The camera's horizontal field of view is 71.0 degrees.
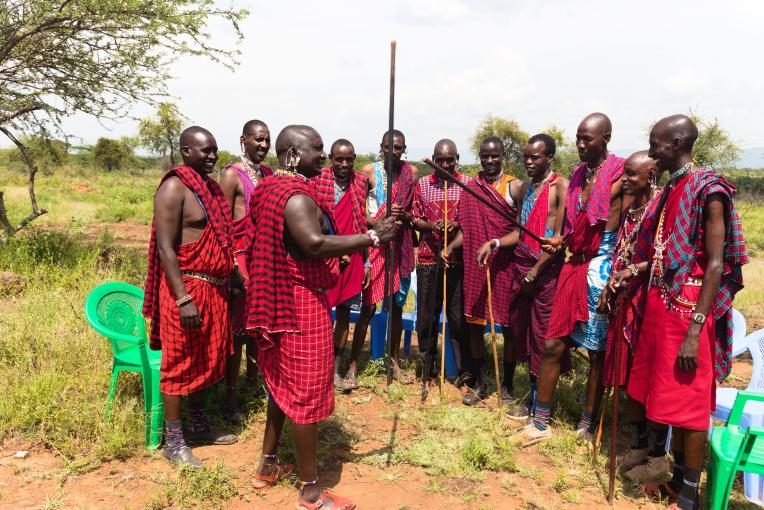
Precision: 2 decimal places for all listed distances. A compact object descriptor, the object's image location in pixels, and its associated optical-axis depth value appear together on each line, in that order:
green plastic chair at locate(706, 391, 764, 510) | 2.45
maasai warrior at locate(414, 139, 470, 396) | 4.53
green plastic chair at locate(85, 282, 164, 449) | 3.36
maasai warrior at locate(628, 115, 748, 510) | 2.56
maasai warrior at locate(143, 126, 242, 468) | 3.08
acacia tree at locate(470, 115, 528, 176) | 33.84
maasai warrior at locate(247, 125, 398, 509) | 2.61
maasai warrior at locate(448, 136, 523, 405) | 4.20
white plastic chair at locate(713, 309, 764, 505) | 2.90
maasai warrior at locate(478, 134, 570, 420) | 3.79
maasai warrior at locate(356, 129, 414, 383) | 4.61
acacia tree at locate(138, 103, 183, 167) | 34.06
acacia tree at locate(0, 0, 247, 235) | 6.05
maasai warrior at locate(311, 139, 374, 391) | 4.01
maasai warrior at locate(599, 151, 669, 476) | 3.01
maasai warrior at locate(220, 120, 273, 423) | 3.82
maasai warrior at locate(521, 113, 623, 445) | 3.37
